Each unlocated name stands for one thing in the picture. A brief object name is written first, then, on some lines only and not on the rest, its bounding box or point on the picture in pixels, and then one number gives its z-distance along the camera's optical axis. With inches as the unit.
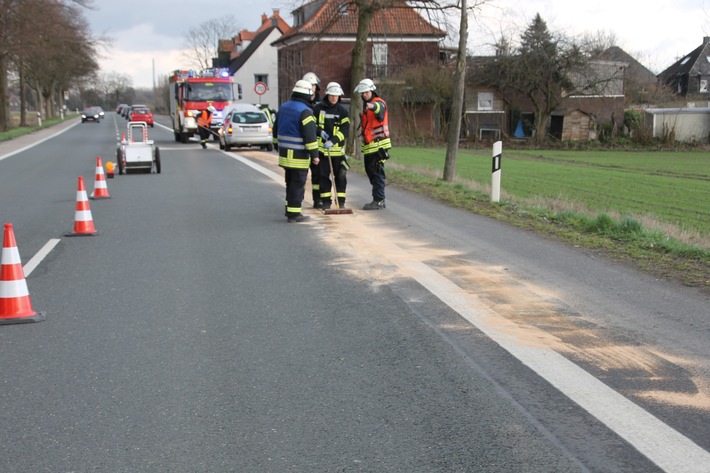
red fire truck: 1451.8
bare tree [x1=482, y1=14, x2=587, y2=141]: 2252.7
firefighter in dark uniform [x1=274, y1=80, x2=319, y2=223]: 465.7
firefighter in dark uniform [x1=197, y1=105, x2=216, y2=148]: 1392.7
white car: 1197.1
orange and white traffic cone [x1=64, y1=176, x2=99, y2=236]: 434.3
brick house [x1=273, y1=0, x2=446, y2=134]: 2225.6
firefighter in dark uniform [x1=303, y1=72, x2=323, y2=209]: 493.0
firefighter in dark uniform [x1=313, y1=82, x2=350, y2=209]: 507.2
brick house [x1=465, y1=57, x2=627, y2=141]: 2368.4
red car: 2605.1
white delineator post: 551.2
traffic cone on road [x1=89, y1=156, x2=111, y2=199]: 606.9
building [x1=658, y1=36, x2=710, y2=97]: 3895.2
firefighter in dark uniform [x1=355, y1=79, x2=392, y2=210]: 512.4
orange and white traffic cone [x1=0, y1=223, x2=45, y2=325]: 261.1
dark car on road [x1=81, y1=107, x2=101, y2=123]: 3331.7
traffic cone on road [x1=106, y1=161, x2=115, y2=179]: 768.3
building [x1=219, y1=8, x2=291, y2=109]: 3191.4
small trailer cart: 799.1
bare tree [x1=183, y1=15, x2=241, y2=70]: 4448.8
